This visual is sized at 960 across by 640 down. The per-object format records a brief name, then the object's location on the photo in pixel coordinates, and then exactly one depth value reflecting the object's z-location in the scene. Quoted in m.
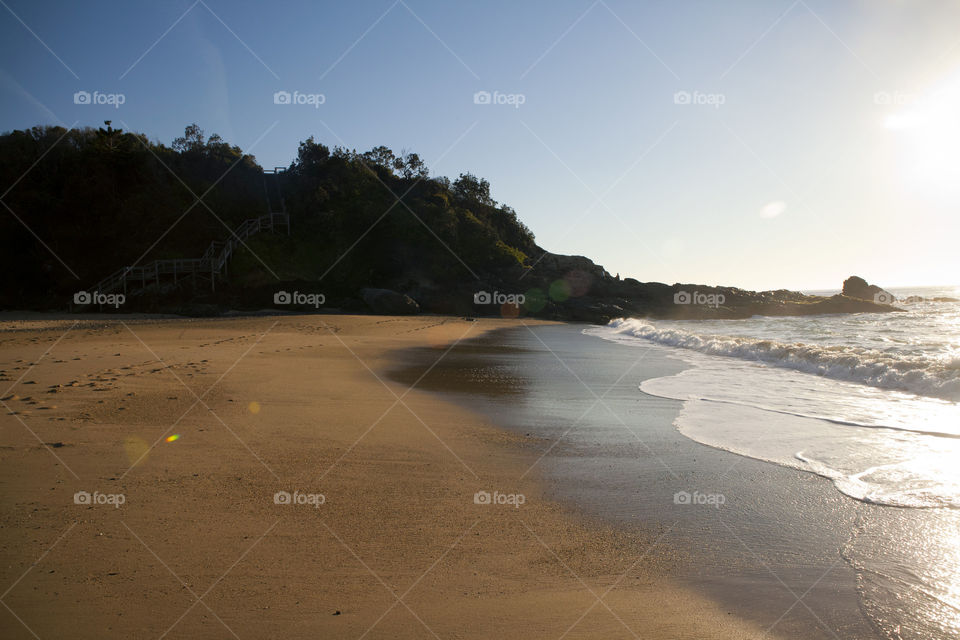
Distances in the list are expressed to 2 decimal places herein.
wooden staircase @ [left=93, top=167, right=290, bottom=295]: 26.58
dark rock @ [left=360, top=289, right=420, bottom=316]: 29.12
